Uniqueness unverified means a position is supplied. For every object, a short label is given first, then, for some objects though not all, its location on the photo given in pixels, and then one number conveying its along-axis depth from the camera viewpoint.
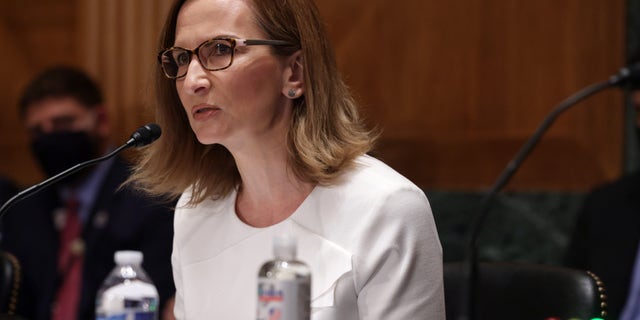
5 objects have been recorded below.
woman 3.08
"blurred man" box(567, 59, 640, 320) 3.80
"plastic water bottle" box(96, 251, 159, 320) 2.92
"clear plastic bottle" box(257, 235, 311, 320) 2.78
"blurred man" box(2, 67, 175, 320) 4.03
